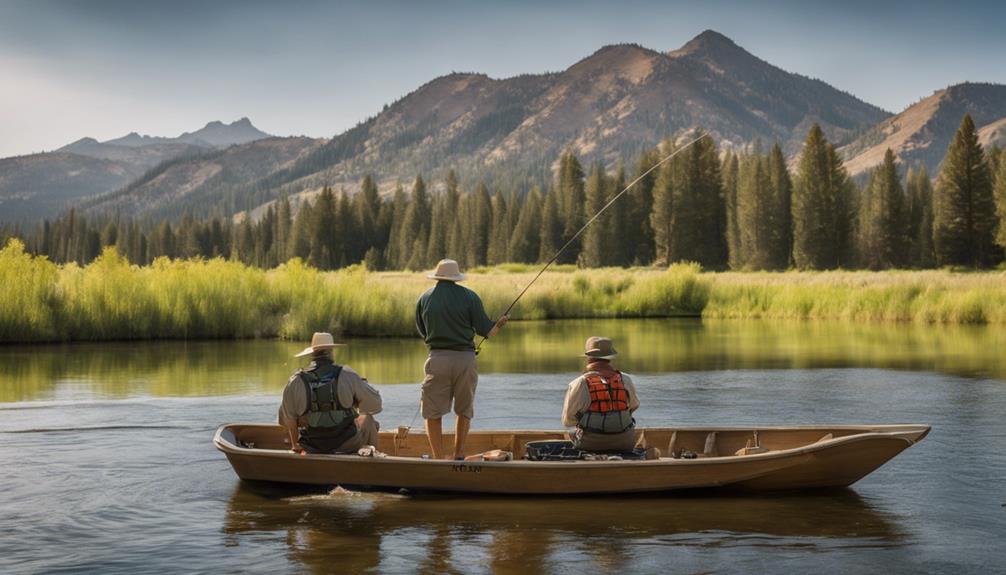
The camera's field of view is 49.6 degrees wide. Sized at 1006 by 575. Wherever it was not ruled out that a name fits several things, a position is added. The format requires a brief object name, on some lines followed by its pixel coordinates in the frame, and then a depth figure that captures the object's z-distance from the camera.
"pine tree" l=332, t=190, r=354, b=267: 116.69
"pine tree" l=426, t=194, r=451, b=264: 113.25
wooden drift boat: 10.73
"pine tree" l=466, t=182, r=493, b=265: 112.12
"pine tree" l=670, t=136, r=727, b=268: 83.12
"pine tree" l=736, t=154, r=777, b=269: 78.44
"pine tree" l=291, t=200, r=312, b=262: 124.94
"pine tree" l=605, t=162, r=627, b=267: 88.62
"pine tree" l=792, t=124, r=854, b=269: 74.88
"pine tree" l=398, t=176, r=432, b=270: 112.06
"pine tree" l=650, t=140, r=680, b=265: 83.31
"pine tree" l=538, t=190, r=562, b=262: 99.00
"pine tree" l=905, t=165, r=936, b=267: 81.81
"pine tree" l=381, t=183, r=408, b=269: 116.50
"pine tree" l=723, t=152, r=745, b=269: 81.75
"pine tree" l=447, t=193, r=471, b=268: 113.00
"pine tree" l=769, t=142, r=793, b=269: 79.38
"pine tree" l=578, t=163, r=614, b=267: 88.39
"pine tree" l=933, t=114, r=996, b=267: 70.88
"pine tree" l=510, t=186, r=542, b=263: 103.19
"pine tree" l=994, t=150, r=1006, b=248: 67.56
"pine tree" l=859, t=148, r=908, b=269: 77.75
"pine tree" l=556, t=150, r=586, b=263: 97.94
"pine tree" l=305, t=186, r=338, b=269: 115.00
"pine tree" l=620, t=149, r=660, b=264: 90.06
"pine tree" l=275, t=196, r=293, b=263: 140.38
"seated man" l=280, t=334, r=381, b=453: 11.20
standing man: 11.54
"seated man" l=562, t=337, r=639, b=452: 10.86
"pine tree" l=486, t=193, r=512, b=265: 107.31
